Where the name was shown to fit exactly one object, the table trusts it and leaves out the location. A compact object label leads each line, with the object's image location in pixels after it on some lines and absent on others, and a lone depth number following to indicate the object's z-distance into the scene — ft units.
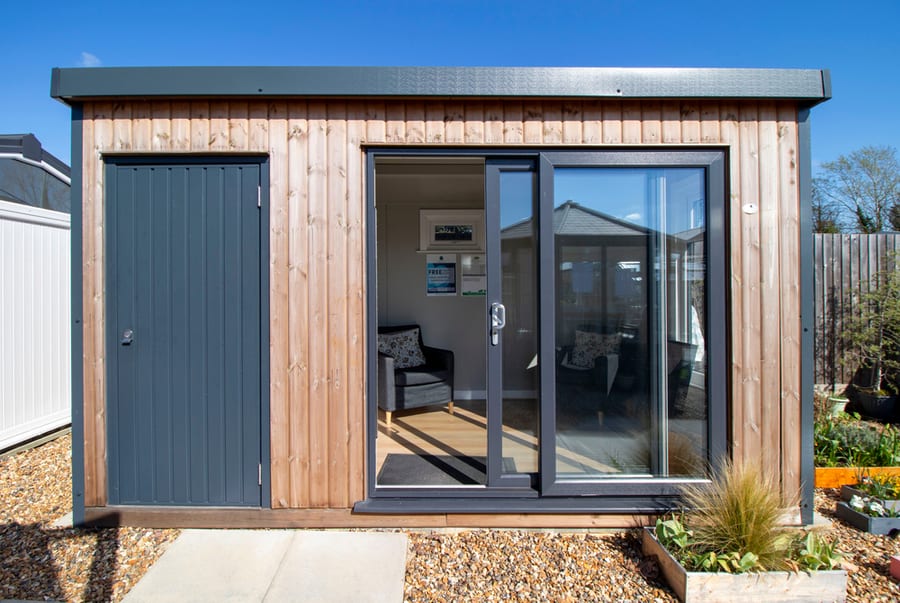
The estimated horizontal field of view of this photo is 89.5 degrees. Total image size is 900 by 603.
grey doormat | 9.26
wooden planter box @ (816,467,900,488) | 9.68
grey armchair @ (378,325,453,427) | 14.26
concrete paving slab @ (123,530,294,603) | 6.55
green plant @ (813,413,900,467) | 10.07
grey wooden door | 8.38
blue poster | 17.88
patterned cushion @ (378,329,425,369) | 16.31
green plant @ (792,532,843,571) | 6.54
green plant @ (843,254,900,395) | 14.80
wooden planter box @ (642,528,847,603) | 6.29
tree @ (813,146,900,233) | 38.86
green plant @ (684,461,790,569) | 6.66
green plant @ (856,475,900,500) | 8.56
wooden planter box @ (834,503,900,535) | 8.00
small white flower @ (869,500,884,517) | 8.15
